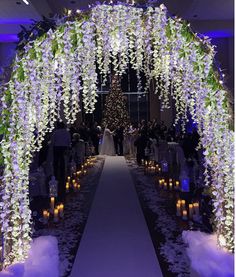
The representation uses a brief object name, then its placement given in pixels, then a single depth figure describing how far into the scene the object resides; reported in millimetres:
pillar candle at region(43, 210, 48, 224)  3258
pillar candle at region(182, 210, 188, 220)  3360
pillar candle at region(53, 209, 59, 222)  3356
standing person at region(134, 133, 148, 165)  7642
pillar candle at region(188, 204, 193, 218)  3355
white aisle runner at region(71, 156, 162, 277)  2378
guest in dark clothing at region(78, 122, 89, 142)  9274
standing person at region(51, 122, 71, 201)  5774
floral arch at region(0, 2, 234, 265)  1714
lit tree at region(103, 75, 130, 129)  12009
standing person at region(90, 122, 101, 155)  10313
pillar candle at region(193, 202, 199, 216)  3363
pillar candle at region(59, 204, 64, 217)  3516
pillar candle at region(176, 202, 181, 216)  3524
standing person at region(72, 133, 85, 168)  7391
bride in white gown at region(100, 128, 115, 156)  10027
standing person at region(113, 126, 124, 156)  10007
